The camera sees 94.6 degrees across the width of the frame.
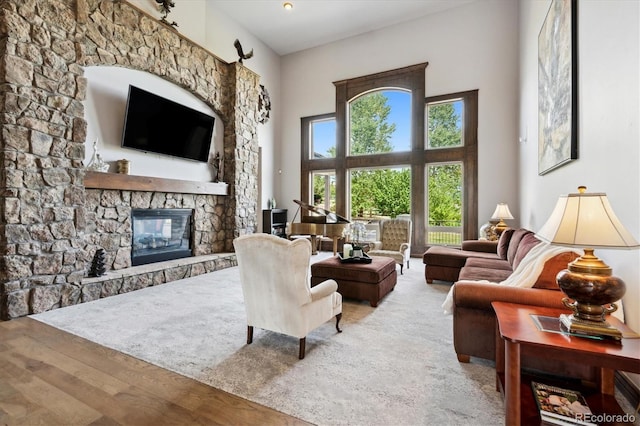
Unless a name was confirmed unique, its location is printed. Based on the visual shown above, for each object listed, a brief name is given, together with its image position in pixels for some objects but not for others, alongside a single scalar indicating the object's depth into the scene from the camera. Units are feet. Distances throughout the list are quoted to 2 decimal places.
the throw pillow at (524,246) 9.75
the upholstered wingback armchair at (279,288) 7.11
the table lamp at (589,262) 4.58
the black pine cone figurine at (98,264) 12.98
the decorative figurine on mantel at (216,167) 20.15
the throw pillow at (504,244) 14.03
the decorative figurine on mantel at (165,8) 16.56
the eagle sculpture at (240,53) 20.69
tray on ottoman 12.57
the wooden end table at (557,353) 4.07
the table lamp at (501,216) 17.97
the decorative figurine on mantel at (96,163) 13.34
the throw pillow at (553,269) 6.51
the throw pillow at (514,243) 11.79
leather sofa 6.11
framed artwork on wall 9.17
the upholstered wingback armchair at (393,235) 18.48
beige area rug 5.60
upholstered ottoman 11.44
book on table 4.48
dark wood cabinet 25.75
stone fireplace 10.18
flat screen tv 14.80
